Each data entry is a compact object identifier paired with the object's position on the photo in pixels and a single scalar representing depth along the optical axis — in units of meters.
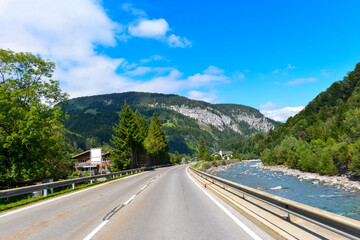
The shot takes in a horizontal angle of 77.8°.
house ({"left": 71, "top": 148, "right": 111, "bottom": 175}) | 62.79
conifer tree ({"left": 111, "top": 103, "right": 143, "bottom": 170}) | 43.56
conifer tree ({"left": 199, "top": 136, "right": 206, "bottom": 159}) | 127.81
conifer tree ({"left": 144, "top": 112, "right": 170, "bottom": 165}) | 63.93
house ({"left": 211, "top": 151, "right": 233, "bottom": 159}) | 179.31
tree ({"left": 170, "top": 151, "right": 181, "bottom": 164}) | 119.94
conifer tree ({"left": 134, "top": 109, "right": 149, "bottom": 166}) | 52.12
